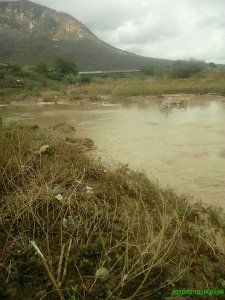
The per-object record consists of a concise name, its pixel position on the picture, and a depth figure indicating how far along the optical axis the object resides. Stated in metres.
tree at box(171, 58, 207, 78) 26.46
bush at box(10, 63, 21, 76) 24.40
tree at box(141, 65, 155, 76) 31.54
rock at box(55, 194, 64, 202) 2.85
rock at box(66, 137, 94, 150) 6.96
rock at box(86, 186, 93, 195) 3.17
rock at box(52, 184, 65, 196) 3.01
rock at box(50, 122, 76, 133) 8.77
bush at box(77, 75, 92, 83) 26.20
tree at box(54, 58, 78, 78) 30.27
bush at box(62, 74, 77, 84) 25.38
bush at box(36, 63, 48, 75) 26.40
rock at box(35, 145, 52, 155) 4.54
